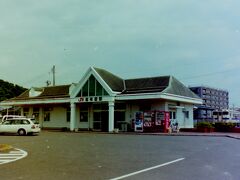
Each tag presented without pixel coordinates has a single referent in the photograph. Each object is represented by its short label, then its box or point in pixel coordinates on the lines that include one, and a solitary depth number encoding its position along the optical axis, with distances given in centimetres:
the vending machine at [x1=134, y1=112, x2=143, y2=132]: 3581
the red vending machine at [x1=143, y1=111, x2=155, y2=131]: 3556
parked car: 3055
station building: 3647
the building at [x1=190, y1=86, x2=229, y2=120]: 7988
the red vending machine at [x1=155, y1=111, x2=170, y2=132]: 3481
